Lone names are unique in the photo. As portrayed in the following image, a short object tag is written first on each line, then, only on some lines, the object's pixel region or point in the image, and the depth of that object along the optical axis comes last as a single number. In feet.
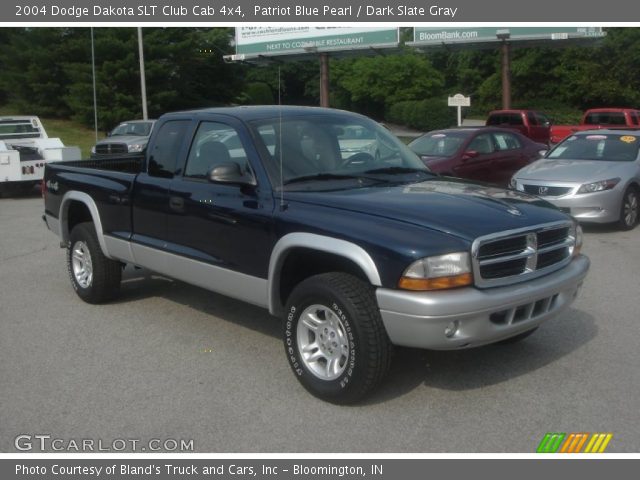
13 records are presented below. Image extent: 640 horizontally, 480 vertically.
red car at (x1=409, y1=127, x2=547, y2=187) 42.45
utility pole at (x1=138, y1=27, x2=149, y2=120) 99.77
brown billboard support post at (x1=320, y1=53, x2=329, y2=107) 106.93
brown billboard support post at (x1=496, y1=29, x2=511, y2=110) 105.19
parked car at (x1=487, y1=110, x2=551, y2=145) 84.58
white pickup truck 51.11
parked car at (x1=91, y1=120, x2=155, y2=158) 69.30
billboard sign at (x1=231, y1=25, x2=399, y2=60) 103.14
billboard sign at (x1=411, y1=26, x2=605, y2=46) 98.48
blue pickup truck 13.50
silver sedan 34.50
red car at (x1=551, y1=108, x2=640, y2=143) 79.66
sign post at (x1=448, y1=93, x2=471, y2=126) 80.57
